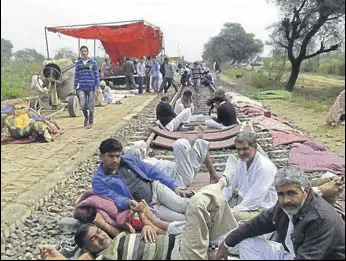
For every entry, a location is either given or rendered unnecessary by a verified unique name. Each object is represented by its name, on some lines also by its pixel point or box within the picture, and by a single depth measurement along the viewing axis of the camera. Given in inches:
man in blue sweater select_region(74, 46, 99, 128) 366.0
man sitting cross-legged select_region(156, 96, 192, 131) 343.3
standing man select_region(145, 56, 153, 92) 790.4
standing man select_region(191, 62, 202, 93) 705.6
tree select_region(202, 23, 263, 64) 2527.1
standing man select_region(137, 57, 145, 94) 753.6
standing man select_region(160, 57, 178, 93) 733.2
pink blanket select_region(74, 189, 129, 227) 147.9
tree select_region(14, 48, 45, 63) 794.2
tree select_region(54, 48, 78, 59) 992.2
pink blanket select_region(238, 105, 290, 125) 430.1
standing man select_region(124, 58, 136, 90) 814.1
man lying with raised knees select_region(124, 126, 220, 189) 203.2
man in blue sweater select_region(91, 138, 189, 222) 153.8
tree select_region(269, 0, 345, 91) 893.2
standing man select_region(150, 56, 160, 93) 755.8
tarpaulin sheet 665.6
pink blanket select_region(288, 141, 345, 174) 231.6
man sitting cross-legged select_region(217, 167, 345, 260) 97.8
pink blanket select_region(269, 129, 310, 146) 298.8
